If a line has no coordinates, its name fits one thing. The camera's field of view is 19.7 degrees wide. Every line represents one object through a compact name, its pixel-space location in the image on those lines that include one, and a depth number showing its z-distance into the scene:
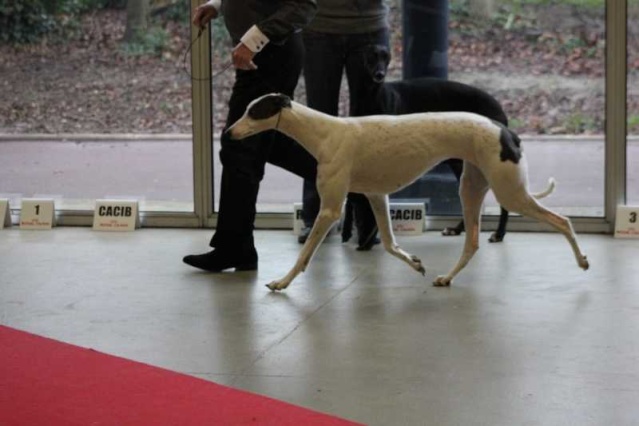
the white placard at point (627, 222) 9.03
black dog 8.65
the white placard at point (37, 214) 9.94
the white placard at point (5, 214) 9.94
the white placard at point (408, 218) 9.43
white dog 7.04
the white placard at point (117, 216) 9.81
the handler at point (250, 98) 7.18
